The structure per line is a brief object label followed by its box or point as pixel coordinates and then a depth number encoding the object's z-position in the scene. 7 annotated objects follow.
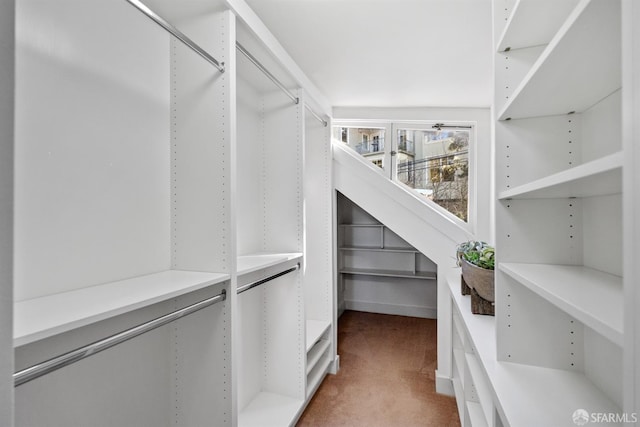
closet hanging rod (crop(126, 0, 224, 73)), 0.95
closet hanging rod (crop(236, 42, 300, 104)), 1.51
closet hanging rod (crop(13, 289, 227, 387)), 0.68
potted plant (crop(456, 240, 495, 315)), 1.75
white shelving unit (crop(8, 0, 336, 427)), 0.89
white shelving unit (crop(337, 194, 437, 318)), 4.18
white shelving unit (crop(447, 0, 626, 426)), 0.77
